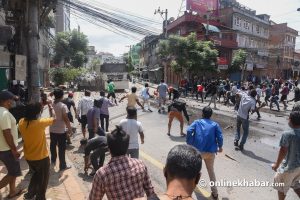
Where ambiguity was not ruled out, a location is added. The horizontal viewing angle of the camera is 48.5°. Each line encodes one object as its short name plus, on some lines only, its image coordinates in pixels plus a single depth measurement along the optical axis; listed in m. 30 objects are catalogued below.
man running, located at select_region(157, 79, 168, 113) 17.30
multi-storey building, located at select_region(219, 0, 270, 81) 49.50
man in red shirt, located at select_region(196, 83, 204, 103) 24.48
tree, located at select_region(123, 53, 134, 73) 78.09
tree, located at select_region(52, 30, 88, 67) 51.00
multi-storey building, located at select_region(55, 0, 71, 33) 64.45
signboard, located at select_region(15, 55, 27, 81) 8.77
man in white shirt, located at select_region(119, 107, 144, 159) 5.84
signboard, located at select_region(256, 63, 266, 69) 54.03
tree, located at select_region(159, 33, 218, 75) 31.98
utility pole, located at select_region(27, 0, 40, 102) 8.64
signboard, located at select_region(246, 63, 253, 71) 50.04
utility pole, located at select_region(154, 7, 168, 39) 40.28
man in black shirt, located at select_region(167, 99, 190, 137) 11.16
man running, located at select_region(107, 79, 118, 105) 20.80
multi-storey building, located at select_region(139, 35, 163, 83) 57.00
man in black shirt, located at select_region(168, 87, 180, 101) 13.64
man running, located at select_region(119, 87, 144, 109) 12.79
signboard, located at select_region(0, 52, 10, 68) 12.02
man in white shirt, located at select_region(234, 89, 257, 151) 9.16
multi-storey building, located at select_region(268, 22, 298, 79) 60.47
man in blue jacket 5.78
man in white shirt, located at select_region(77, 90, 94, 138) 9.97
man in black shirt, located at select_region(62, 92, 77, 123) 10.44
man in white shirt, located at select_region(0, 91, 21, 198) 4.98
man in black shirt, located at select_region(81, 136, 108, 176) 6.58
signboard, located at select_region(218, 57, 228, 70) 40.47
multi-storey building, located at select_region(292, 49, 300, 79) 63.49
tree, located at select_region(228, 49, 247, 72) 42.03
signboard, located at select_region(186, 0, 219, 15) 43.16
